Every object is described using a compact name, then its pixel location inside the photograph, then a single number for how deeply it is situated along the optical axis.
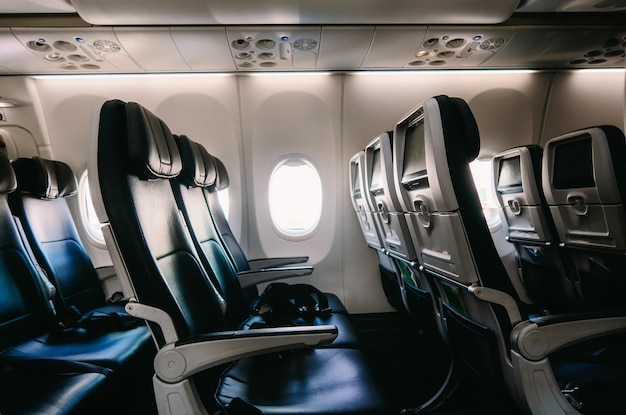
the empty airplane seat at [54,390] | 1.24
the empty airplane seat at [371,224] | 2.67
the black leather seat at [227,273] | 1.92
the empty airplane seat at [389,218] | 2.05
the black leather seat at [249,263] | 2.58
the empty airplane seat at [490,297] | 1.21
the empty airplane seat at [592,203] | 1.82
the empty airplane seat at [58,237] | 2.39
